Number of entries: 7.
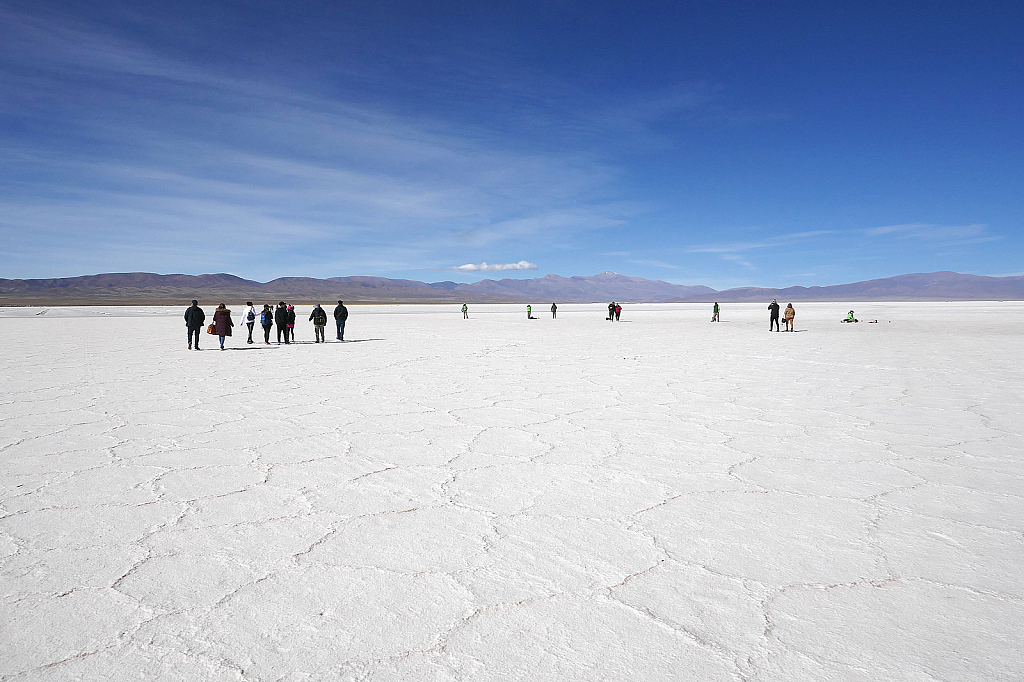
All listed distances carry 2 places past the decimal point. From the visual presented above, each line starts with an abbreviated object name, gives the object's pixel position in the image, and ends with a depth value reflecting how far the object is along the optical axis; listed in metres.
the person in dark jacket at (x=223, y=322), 15.55
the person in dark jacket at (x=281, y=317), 17.56
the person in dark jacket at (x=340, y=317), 18.19
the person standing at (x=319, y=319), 17.73
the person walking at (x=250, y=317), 17.52
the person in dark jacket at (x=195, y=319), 15.41
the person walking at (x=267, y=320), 17.11
